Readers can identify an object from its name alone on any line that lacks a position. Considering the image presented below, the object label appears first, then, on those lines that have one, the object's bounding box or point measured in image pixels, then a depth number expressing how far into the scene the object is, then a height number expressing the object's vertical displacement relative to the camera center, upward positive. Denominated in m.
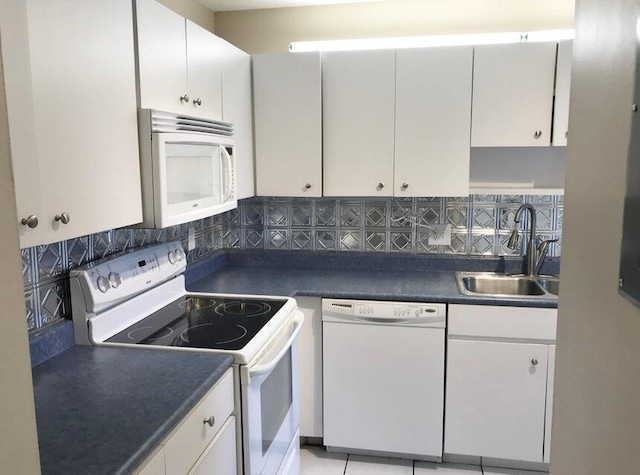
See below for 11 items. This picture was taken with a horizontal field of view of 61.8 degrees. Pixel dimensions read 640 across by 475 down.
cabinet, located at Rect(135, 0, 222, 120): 1.77 +0.39
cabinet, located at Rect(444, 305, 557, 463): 2.49 -1.01
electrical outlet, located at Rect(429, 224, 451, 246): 3.04 -0.37
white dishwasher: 2.57 -1.01
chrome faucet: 2.85 -0.43
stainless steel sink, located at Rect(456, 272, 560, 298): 2.85 -0.62
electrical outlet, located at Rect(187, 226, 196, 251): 2.86 -0.37
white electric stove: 1.84 -0.61
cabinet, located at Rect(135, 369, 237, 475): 1.36 -0.76
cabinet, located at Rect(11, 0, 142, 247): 1.22 +0.12
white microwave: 1.76 +0.00
